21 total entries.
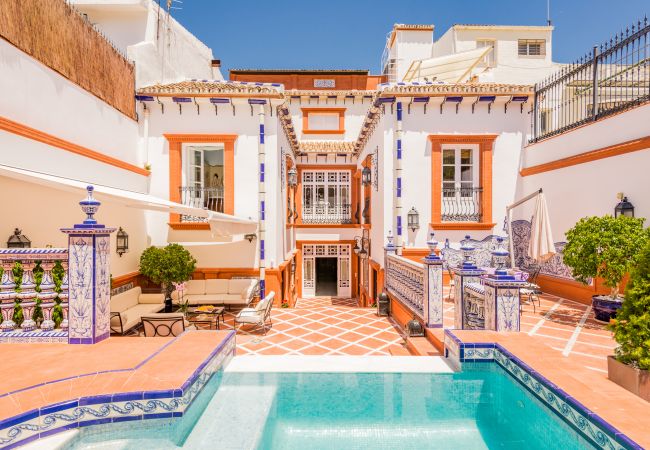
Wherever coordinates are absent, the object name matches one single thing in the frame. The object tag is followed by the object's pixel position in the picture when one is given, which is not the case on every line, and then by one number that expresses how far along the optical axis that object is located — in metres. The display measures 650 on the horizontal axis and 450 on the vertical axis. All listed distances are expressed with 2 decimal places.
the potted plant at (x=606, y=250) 6.57
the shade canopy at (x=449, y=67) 14.82
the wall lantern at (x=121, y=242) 9.42
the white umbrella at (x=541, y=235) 8.30
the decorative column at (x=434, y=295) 6.68
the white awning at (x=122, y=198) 5.38
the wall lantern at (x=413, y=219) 11.09
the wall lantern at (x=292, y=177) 14.07
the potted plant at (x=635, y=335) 3.83
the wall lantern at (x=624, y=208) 7.72
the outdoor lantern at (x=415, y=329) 6.84
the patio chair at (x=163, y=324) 6.82
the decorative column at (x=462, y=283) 6.25
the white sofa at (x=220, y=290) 10.02
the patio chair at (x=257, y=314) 7.89
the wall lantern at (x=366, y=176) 13.54
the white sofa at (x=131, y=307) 7.39
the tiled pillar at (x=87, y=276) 4.60
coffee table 8.16
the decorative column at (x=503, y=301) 5.32
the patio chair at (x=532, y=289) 8.55
